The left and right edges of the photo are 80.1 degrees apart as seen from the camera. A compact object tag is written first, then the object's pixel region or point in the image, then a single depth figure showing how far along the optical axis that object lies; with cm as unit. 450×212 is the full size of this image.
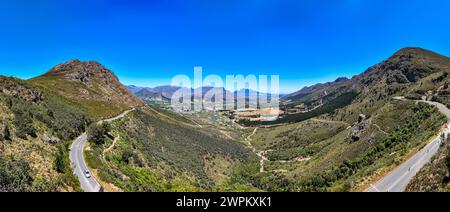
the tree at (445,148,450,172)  2332
